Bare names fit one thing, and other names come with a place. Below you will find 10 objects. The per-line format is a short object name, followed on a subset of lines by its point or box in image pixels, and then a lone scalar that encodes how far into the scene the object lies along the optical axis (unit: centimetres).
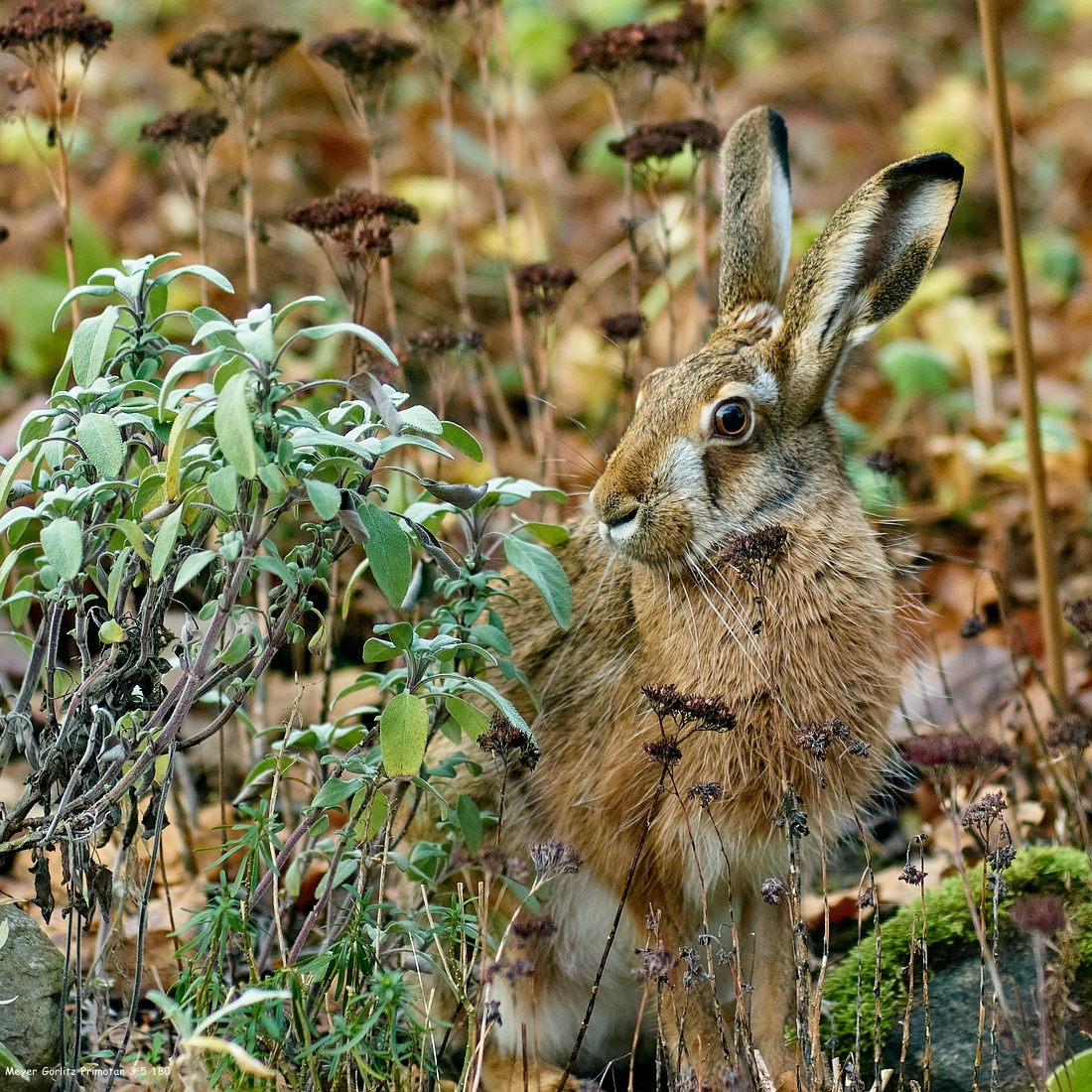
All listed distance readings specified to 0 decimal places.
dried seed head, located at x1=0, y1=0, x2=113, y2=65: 704
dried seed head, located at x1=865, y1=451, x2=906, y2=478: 803
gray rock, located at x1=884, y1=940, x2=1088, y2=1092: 635
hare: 668
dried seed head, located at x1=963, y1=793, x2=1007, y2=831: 536
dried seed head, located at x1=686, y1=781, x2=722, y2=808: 561
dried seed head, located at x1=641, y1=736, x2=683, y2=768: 540
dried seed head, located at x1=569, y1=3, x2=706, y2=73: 851
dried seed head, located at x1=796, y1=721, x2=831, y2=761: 554
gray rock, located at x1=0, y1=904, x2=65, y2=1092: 569
